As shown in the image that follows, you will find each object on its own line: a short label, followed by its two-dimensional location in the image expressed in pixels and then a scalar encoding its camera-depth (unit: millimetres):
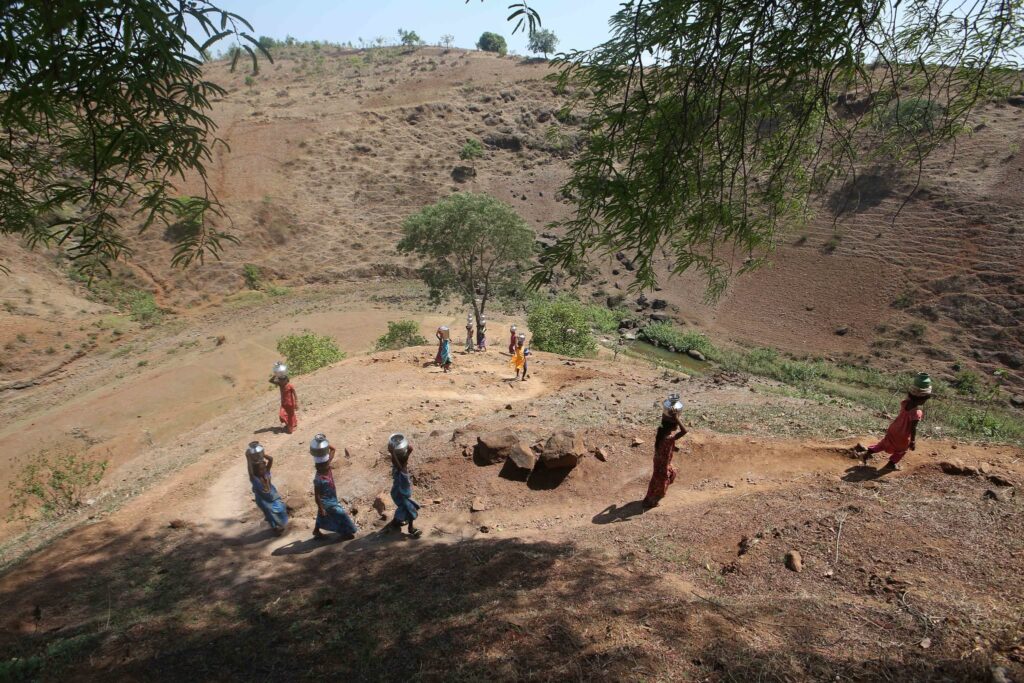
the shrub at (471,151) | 40250
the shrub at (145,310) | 23359
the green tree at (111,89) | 2482
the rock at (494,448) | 7098
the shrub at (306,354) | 14578
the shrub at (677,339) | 23312
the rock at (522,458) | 6773
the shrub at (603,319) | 23984
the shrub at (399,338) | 16625
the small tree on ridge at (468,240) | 16125
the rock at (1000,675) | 2424
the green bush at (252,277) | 28031
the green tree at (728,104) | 3027
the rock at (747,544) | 4461
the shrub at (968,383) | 18656
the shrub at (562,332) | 17469
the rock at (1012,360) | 19734
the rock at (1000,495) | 4742
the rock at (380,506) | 6281
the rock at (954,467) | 5336
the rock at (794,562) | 4152
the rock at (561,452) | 6578
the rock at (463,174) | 39041
